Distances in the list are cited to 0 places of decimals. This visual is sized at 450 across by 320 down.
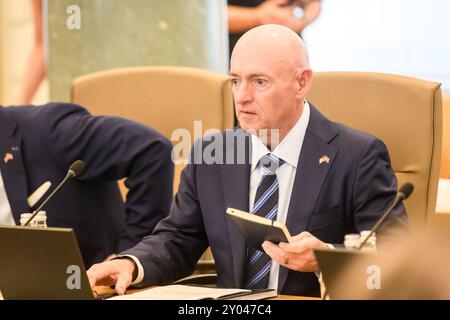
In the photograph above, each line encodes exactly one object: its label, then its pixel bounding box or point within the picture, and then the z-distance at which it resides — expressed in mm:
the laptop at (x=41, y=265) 3561
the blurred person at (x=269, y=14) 9180
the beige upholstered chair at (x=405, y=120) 5238
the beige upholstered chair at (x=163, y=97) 6613
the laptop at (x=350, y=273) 3031
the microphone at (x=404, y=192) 3509
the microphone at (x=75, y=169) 4254
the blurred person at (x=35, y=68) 9922
